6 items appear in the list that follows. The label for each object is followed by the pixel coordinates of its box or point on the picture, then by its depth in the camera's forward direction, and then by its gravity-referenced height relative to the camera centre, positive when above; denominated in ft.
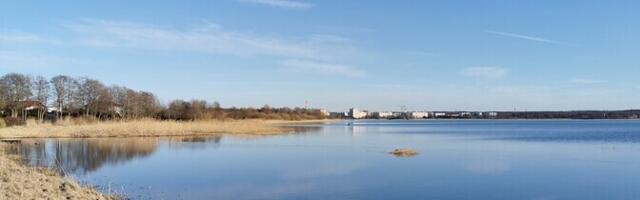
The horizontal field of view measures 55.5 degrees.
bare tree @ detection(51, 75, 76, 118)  186.70 +10.15
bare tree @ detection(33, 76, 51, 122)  183.93 +9.49
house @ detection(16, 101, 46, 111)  178.81 +5.60
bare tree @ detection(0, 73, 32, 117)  173.37 +9.72
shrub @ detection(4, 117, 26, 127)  132.94 +0.33
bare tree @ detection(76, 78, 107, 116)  193.36 +8.57
